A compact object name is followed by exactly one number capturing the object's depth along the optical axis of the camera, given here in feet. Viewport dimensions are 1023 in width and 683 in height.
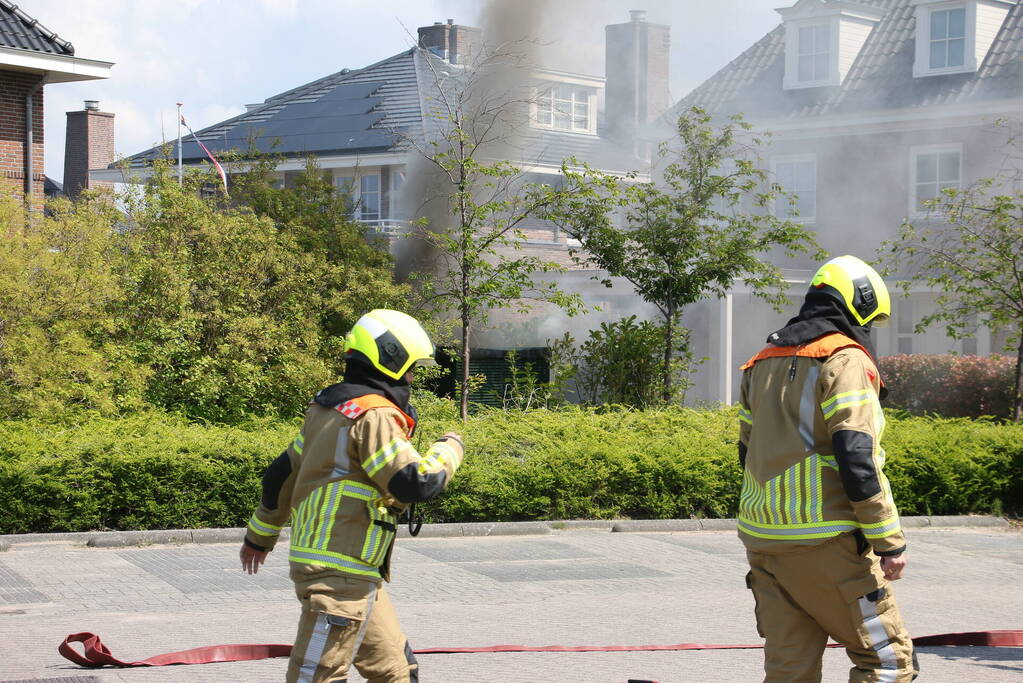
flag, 54.36
